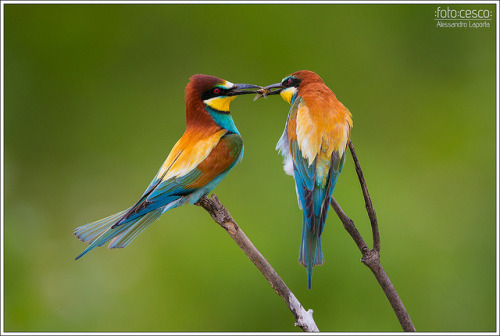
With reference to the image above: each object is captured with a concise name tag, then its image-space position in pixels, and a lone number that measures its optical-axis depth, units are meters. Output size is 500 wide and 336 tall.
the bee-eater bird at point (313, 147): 5.31
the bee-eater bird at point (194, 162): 5.38
